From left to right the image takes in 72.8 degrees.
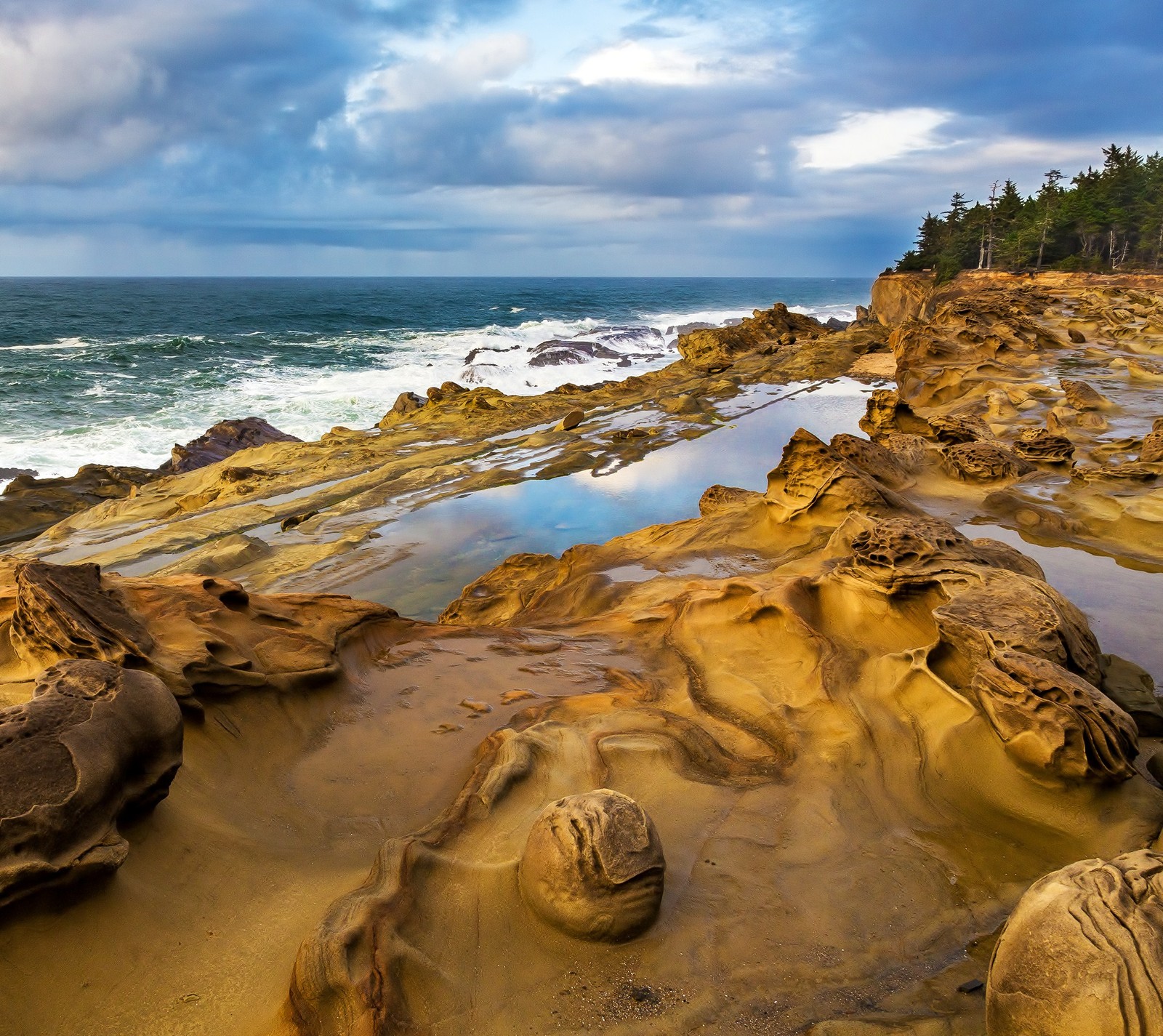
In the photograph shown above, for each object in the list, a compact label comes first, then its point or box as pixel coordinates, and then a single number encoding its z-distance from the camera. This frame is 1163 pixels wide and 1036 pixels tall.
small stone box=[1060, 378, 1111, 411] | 10.83
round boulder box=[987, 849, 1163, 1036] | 1.79
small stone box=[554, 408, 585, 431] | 13.79
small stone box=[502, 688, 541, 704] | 4.19
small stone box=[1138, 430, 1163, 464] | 7.61
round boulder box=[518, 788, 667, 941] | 2.44
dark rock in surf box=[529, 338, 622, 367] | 28.80
